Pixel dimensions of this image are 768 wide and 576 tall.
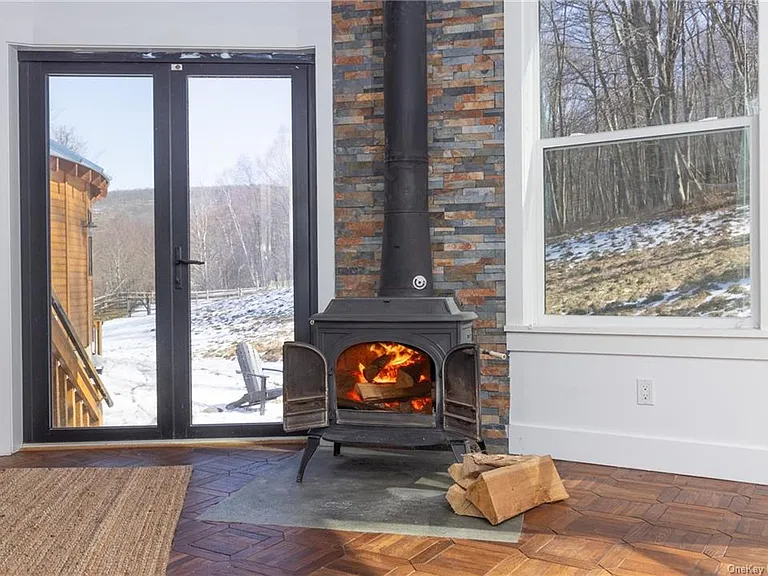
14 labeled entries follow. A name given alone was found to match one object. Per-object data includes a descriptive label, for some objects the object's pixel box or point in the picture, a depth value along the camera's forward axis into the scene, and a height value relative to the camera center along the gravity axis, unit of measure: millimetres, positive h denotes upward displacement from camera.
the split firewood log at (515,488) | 2637 -780
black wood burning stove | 3193 -312
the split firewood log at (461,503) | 2715 -832
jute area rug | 2279 -855
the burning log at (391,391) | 3330 -524
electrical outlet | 3381 -550
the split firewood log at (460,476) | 2773 -759
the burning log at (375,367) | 3375 -427
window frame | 3541 +413
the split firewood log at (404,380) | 3352 -480
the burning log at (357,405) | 3324 -585
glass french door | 3979 +201
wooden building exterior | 3982 -72
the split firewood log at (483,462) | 2807 -712
